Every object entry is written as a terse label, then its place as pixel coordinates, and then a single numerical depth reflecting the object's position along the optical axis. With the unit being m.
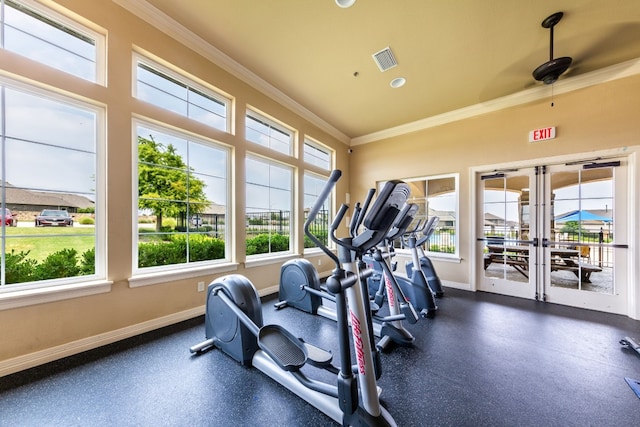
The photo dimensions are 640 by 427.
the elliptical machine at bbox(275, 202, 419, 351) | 2.19
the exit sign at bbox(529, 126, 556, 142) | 3.48
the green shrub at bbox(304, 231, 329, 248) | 4.75
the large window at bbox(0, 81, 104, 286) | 1.90
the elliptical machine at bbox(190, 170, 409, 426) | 1.24
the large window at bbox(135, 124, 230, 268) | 2.62
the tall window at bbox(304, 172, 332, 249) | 4.76
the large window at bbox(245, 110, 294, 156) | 3.71
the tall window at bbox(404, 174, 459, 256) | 4.42
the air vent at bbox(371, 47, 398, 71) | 2.89
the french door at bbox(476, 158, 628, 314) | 3.22
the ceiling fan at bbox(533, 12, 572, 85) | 2.38
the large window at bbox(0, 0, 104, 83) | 1.90
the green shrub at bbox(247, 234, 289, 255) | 3.75
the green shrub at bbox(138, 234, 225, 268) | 2.62
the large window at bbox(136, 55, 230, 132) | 2.61
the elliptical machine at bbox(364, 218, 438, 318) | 2.98
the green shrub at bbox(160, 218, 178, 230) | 2.77
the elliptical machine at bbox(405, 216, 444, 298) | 3.52
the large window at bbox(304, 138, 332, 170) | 4.83
